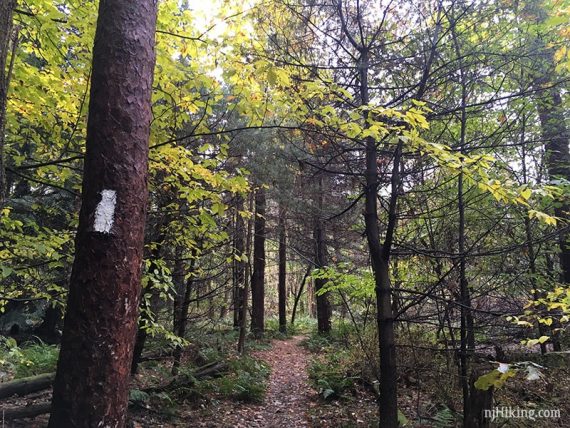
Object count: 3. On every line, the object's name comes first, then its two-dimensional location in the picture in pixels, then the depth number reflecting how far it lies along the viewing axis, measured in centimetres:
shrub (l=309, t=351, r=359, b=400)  802
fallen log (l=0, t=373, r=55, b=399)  609
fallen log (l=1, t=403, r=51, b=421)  519
